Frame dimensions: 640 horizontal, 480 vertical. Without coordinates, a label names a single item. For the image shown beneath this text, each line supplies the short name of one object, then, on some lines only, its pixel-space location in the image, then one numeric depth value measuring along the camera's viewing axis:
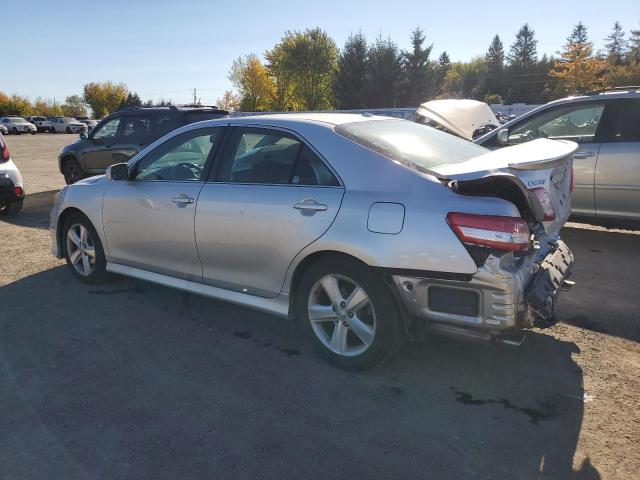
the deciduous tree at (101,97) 83.12
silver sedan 2.87
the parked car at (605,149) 5.75
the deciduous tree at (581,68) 55.53
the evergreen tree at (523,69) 74.25
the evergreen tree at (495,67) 80.62
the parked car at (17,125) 47.47
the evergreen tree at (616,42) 78.76
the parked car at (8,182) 8.04
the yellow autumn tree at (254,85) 57.00
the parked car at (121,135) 9.77
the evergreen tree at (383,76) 43.97
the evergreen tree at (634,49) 60.37
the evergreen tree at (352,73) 45.16
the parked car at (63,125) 51.81
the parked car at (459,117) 7.23
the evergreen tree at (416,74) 44.97
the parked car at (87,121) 55.89
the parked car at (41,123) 53.03
